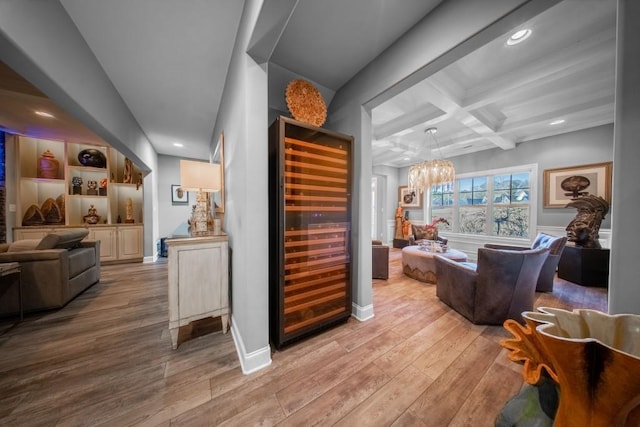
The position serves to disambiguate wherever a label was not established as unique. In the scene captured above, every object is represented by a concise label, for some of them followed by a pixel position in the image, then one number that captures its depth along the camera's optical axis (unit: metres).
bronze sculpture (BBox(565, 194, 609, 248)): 3.17
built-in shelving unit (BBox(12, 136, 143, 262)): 3.71
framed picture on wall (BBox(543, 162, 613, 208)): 3.50
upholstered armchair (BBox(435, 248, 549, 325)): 1.99
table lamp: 2.18
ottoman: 3.26
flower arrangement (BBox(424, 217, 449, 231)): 4.45
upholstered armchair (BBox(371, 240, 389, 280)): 3.36
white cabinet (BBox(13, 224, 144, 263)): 4.25
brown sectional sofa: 2.20
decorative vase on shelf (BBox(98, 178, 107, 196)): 4.41
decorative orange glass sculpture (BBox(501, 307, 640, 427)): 0.40
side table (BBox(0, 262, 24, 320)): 1.94
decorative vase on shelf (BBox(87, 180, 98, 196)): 4.31
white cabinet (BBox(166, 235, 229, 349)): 1.70
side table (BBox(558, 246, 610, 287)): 3.11
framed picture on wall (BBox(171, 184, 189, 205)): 5.31
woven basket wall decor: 2.03
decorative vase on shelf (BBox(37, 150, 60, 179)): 3.83
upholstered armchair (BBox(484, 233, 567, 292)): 2.63
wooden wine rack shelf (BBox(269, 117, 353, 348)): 1.69
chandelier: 3.62
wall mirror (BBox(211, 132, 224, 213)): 2.55
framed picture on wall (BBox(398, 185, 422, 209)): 5.98
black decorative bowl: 4.14
